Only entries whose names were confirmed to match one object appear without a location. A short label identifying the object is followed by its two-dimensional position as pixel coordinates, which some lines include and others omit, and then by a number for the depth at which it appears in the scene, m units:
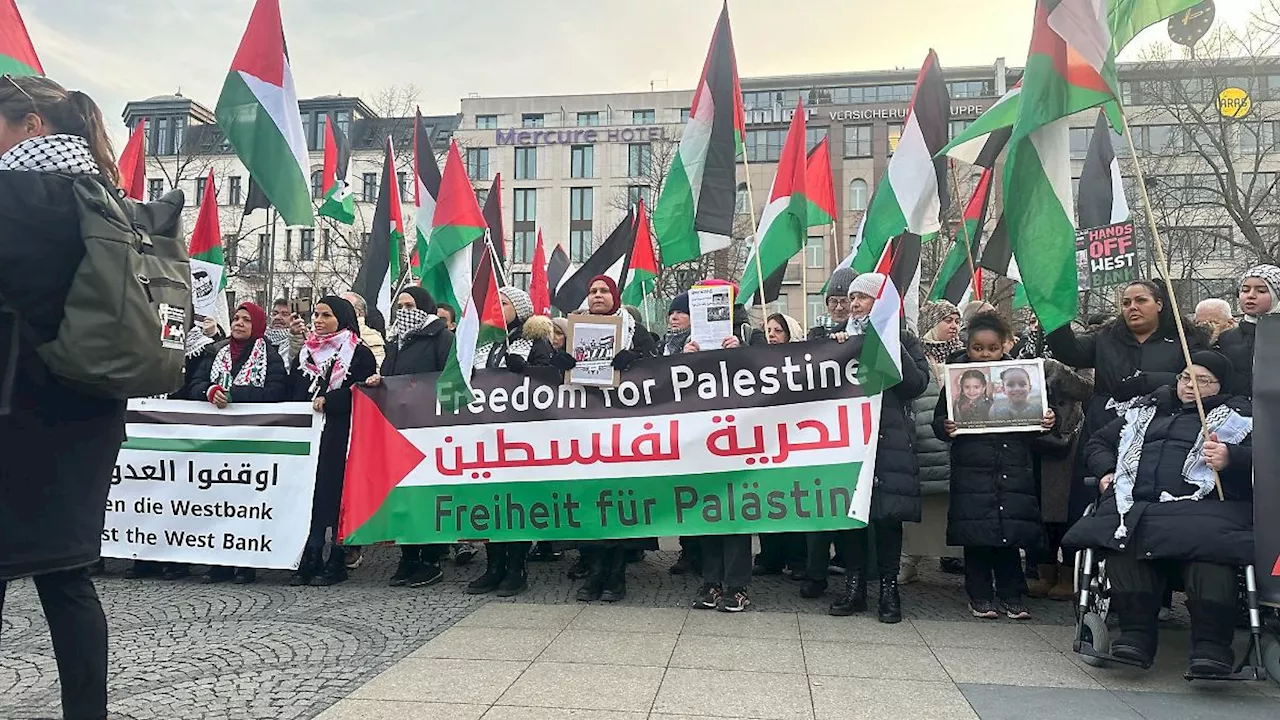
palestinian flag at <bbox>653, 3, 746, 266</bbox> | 6.83
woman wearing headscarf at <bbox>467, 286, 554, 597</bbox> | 5.97
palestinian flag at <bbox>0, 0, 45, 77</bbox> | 4.75
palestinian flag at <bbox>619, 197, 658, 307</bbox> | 10.52
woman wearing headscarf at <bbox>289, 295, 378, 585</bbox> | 6.20
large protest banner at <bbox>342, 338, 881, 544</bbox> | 5.48
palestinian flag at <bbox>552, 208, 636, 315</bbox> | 10.52
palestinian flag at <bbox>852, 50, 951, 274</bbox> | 6.78
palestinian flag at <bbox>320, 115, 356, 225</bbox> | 10.23
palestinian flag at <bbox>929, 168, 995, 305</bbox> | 8.98
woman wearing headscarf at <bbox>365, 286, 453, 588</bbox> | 6.27
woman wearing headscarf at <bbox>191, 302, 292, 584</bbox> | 6.46
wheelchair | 3.86
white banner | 6.12
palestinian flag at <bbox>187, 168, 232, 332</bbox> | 7.73
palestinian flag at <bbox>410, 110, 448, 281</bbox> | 9.38
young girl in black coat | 5.21
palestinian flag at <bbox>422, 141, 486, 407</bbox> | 5.98
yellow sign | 22.69
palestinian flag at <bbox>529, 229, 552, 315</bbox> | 13.24
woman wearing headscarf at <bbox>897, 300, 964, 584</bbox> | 5.87
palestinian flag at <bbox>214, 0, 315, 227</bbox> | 6.50
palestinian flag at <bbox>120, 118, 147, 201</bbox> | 9.02
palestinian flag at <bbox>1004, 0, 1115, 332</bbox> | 4.71
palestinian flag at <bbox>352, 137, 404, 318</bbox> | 9.51
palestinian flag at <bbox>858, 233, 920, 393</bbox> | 5.16
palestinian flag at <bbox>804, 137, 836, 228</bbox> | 8.59
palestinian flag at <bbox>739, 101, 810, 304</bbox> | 7.15
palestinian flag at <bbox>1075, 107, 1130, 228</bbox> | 7.84
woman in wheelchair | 3.95
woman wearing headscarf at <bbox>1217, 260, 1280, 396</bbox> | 4.88
